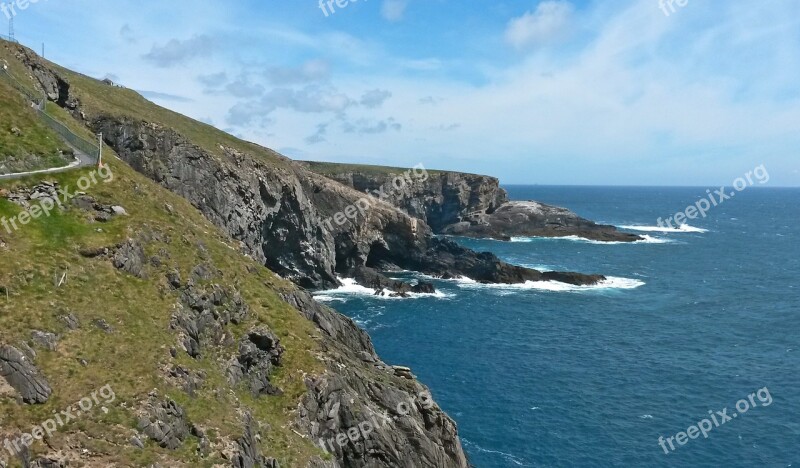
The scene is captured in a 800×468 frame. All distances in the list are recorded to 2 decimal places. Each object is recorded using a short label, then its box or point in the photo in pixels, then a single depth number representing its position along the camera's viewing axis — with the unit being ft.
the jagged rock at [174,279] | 110.52
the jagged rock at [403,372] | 137.28
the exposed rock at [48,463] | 69.46
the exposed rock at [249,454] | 83.24
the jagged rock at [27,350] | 79.83
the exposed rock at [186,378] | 90.94
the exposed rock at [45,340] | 83.05
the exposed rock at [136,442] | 76.36
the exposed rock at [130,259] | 106.17
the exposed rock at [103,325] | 91.81
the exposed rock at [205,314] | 103.02
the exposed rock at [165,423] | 79.41
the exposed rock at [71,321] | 88.69
